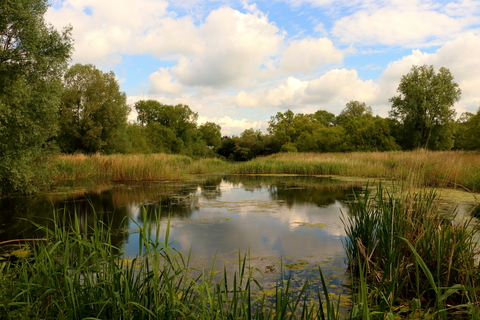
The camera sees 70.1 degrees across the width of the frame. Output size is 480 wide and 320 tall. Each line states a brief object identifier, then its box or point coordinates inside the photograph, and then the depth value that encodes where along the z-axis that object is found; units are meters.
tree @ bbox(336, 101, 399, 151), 32.78
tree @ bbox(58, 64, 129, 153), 24.86
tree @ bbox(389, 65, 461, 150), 32.59
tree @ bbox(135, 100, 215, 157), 41.34
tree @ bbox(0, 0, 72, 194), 8.80
